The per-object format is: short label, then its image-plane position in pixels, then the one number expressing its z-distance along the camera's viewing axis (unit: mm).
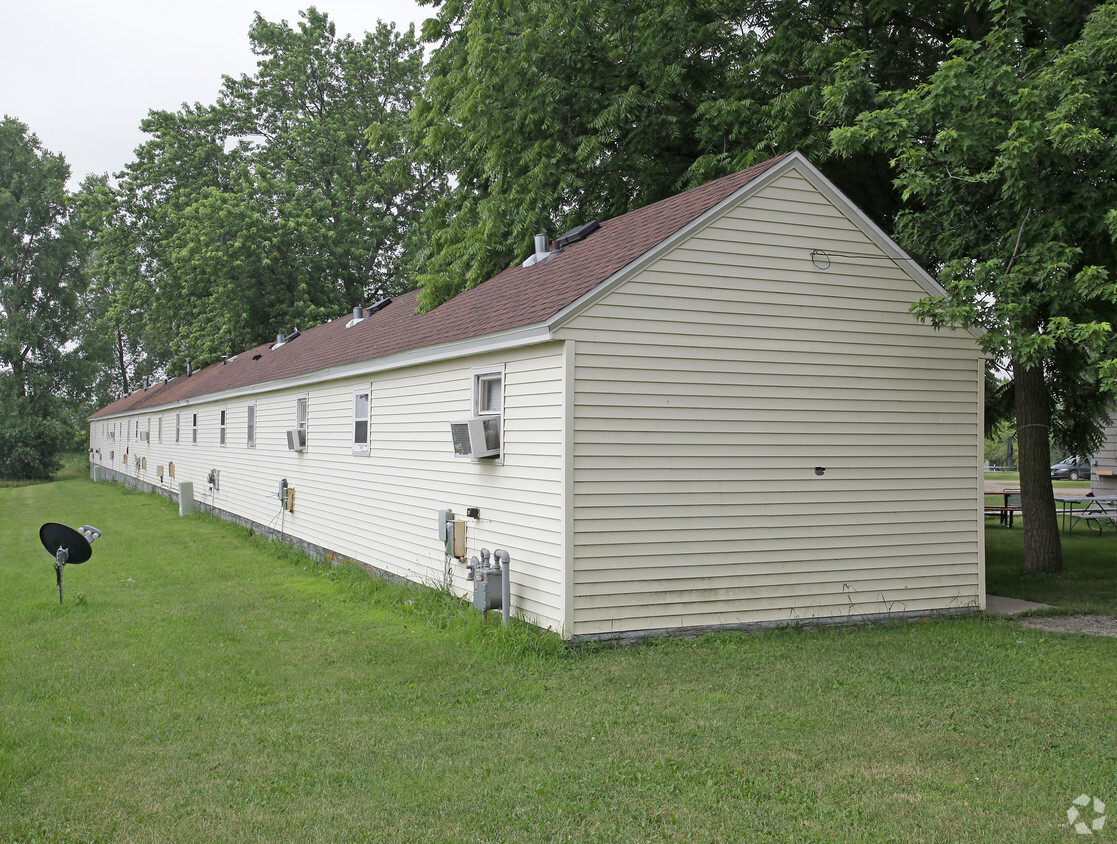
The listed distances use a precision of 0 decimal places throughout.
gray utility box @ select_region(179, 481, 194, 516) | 22500
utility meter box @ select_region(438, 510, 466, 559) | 9203
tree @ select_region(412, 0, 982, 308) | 13445
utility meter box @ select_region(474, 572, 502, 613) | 8047
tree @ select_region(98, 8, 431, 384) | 32812
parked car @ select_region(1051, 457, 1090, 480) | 46091
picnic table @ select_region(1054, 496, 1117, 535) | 17984
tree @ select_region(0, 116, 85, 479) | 43719
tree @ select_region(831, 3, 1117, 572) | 8359
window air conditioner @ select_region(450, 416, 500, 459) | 8766
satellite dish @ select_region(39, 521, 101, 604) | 9500
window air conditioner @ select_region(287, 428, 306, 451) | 15422
